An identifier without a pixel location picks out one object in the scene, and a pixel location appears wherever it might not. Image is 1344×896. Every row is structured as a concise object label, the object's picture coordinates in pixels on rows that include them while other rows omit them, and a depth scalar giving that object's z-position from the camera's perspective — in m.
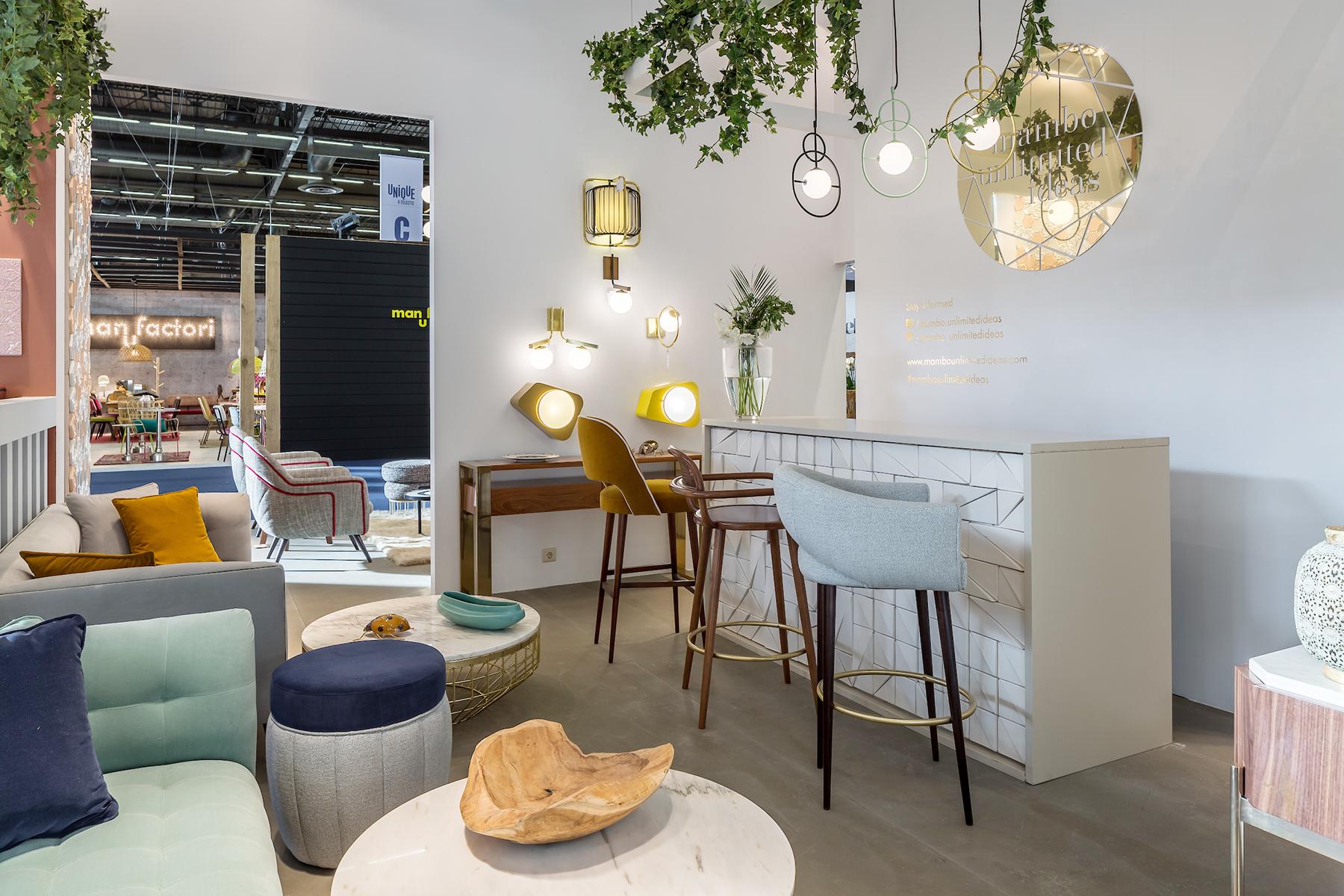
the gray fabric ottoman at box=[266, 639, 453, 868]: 2.15
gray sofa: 2.15
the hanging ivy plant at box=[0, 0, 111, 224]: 1.92
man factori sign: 20.45
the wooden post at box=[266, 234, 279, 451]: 8.61
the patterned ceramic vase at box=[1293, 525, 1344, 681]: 1.39
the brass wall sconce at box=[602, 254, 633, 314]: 5.45
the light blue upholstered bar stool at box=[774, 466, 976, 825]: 2.37
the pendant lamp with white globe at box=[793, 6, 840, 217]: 6.19
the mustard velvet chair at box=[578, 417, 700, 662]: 3.80
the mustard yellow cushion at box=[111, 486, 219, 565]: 3.49
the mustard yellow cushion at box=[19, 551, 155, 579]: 2.39
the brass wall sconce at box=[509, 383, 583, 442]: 5.22
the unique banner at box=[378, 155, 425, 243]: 8.55
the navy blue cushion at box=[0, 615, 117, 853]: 1.54
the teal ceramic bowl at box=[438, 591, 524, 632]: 3.21
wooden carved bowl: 1.36
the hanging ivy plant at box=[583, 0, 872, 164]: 2.78
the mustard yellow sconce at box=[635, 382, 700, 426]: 5.60
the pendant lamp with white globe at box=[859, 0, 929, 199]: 4.73
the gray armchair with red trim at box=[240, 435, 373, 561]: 5.88
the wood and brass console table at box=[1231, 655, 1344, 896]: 1.40
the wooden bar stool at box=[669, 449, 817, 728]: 3.13
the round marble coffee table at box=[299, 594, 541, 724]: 3.00
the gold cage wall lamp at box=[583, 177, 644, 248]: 5.38
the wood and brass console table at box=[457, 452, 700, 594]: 4.92
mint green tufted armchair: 1.47
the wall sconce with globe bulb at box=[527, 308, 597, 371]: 5.30
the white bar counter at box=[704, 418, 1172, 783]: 2.69
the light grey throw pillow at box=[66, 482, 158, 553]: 3.39
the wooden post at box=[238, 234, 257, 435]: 8.72
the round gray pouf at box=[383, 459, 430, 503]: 7.13
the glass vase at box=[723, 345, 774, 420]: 4.14
